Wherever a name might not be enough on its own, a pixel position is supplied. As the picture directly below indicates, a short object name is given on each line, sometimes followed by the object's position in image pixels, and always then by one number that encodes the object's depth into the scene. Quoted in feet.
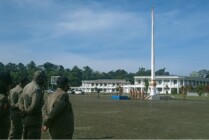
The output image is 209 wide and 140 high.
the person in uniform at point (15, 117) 17.11
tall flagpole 123.68
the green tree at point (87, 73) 366.41
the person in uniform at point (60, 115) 13.04
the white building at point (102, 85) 325.42
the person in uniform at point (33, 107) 14.50
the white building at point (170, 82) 289.20
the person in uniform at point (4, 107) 12.27
